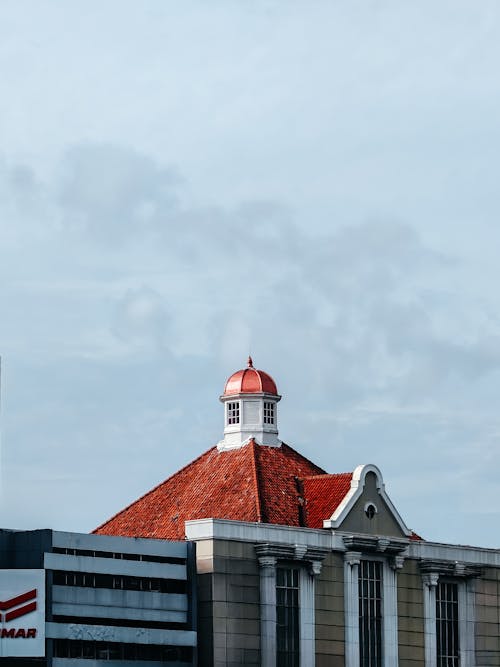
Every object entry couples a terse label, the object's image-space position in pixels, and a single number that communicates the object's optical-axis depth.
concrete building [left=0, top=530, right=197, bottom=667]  108.69
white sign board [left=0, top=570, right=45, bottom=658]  108.25
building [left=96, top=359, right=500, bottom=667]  118.62
